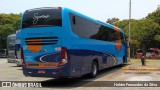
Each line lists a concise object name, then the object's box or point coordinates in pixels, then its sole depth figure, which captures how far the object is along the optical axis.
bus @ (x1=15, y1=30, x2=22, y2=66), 27.85
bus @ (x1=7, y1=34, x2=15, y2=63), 30.42
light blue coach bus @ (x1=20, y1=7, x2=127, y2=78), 14.71
